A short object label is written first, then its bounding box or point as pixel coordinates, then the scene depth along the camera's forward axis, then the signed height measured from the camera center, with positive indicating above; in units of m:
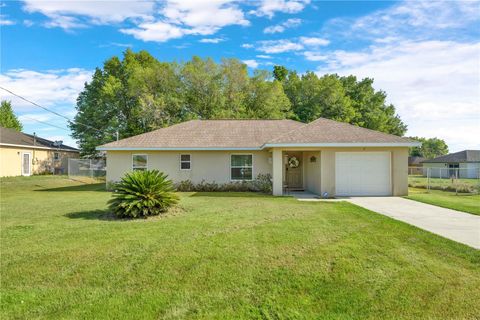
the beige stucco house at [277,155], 14.93 +0.66
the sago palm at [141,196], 9.28 -0.84
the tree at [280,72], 45.17 +13.56
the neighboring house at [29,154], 25.94 +1.38
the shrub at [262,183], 17.50 -0.89
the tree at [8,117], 43.41 +7.33
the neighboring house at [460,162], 40.85 +0.45
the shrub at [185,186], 18.38 -1.06
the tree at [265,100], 33.38 +7.20
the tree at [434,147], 91.88 +5.73
